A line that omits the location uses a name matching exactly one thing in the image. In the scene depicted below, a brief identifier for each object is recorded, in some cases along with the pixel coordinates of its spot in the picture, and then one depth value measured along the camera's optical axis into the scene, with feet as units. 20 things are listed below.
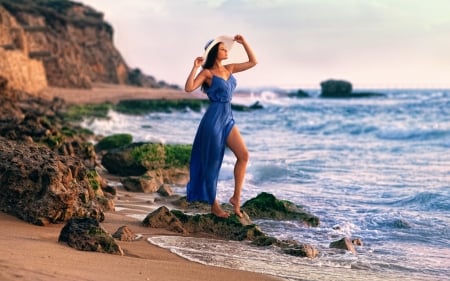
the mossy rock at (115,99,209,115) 131.98
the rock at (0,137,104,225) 22.09
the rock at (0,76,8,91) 61.12
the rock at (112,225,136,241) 22.45
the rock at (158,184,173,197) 34.30
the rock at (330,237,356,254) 24.61
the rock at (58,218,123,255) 19.58
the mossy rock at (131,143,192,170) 41.24
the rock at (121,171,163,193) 35.37
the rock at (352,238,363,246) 25.96
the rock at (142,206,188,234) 25.48
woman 25.26
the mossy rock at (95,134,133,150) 53.36
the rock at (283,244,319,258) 23.07
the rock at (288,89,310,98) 325.21
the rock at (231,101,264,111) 163.32
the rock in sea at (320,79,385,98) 302.45
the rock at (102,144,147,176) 40.81
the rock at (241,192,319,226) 30.09
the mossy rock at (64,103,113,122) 94.93
